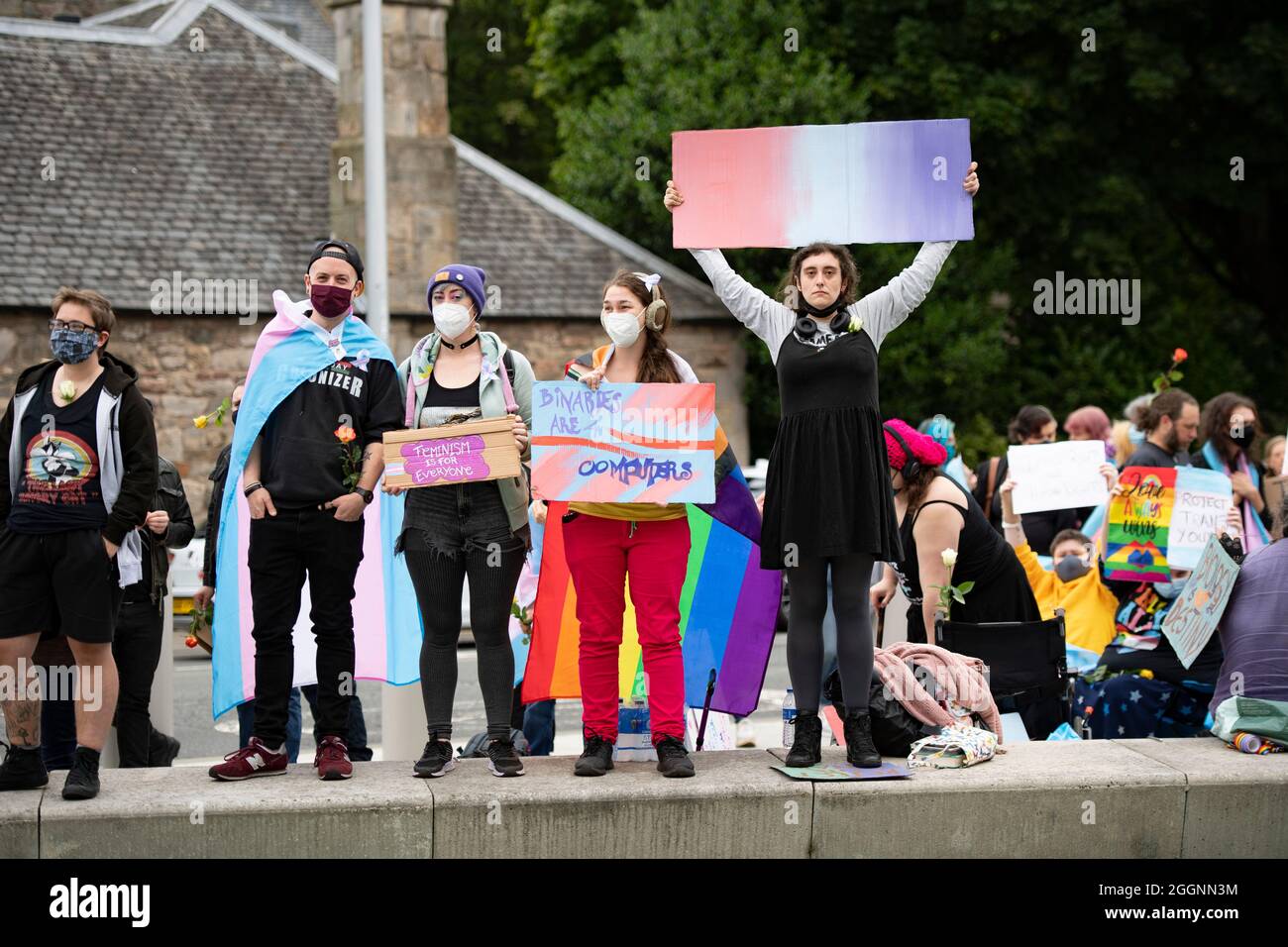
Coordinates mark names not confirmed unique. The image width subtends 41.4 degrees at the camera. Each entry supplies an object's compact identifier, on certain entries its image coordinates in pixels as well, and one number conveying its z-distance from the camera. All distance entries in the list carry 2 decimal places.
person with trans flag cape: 6.35
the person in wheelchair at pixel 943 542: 7.38
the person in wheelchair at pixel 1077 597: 8.87
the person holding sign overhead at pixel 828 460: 6.34
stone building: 20.31
